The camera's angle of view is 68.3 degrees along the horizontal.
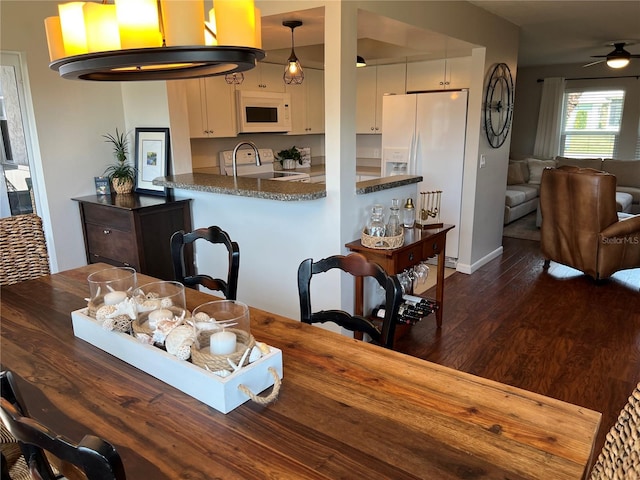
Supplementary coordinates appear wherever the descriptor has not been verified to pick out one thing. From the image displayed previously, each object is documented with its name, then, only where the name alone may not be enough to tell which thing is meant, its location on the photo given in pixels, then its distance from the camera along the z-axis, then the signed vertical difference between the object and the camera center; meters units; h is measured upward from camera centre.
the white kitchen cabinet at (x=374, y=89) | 5.63 +0.45
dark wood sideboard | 3.16 -0.67
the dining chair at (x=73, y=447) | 0.72 -0.48
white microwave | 4.96 +0.18
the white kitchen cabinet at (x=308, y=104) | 5.71 +0.30
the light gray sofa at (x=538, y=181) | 6.42 -0.82
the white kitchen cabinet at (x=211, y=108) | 4.55 +0.21
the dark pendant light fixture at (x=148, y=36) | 1.18 +0.25
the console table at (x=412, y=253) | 2.77 -0.76
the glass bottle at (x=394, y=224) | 2.82 -0.57
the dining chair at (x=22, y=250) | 2.16 -0.54
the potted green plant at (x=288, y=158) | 5.84 -0.36
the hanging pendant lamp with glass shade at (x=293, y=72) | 3.70 +0.43
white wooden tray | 1.14 -0.61
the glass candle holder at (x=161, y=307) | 1.34 -0.53
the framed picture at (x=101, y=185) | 3.53 -0.40
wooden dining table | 0.96 -0.66
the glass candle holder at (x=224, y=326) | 1.20 -0.51
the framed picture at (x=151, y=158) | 3.49 -0.21
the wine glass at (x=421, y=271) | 3.10 -0.93
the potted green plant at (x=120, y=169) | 3.56 -0.29
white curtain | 7.60 +0.10
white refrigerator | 4.41 -0.15
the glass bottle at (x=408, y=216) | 3.17 -0.59
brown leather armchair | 4.12 -0.86
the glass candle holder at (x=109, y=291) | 1.50 -0.51
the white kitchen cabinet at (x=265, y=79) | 5.03 +0.53
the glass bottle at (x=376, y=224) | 2.80 -0.57
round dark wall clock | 4.37 +0.20
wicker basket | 2.77 -0.66
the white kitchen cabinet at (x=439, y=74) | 5.03 +0.57
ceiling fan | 5.29 +0.74
